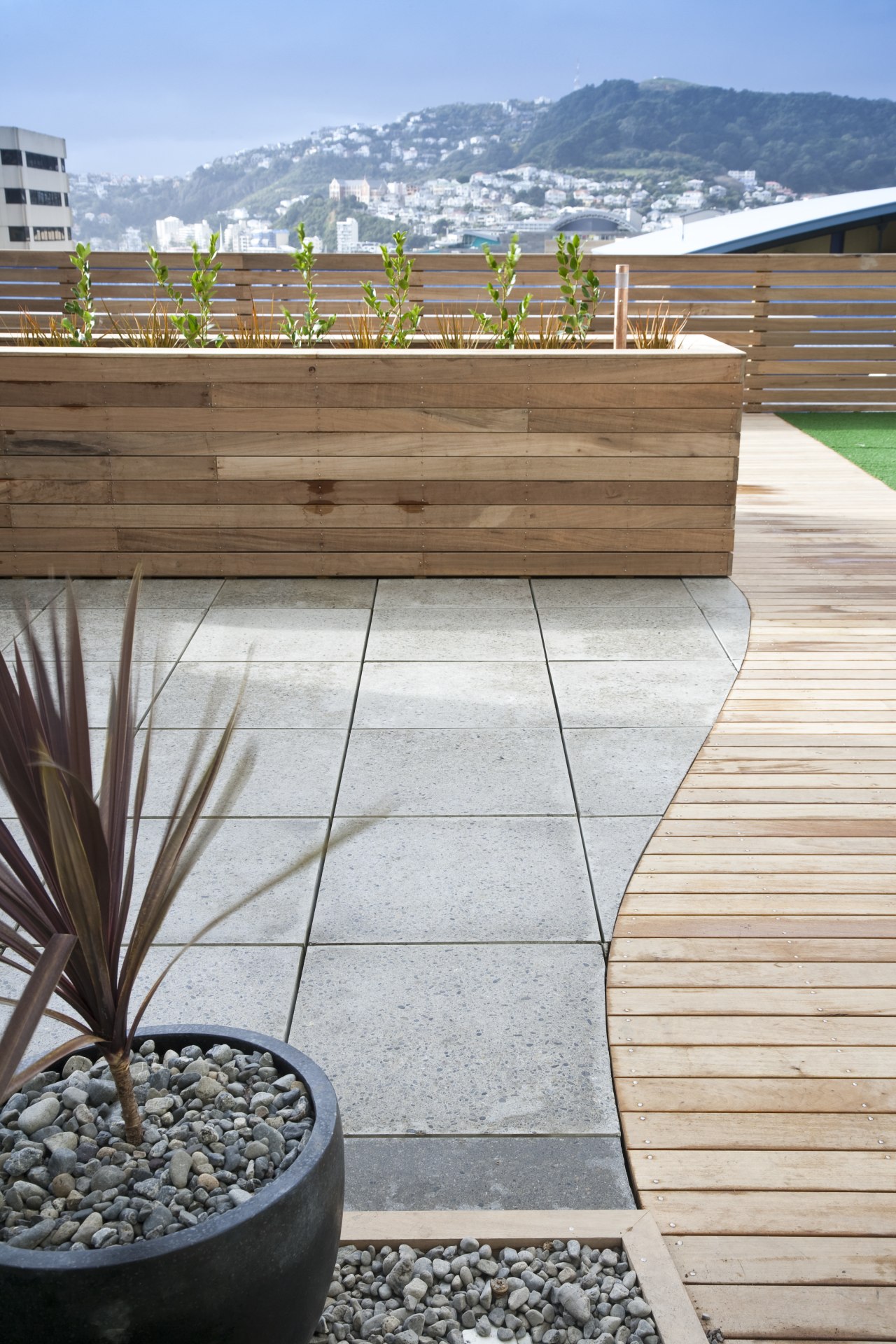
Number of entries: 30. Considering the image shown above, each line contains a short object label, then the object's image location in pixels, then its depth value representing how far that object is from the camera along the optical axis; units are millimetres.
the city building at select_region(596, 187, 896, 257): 12078
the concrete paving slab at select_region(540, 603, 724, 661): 3838
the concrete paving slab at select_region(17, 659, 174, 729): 3293
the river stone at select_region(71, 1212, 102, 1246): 1124
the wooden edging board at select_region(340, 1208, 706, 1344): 1478
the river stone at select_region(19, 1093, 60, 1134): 1260
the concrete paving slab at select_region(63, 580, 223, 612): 4332
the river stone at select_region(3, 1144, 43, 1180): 1204
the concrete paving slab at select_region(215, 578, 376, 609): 4359
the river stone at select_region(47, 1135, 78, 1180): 1203
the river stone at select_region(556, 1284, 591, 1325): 1389
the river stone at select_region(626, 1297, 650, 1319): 1395
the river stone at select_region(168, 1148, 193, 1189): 1194
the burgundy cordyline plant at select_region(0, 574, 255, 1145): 1007
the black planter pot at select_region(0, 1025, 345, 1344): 1063
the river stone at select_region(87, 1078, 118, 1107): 1322
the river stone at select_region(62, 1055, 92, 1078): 1376
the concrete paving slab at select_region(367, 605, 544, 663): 3832
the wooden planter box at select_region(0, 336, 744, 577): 4340
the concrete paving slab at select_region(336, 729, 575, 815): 2818
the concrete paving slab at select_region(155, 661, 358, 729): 3316
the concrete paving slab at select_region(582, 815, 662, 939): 2396
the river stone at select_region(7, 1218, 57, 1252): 1116
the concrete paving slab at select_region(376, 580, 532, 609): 4359
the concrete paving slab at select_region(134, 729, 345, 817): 2814
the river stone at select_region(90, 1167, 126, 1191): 1183
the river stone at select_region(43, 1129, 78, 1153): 1224
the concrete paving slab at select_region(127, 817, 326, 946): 2311
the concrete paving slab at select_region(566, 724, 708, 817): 2822
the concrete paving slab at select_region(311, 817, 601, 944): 2307
